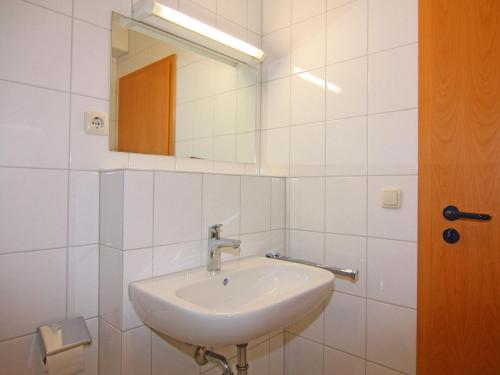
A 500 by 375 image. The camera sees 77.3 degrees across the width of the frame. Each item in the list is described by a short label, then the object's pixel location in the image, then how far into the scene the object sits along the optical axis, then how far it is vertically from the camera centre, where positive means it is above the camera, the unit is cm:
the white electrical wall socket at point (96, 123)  107 +23
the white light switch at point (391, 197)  120 -2
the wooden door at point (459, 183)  103 +4
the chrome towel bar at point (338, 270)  122 -31
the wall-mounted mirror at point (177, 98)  117 +41
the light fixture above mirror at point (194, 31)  117 +68
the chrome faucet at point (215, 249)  115 -21
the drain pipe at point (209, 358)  100 -57
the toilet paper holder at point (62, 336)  87 -43
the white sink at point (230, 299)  78 -33
